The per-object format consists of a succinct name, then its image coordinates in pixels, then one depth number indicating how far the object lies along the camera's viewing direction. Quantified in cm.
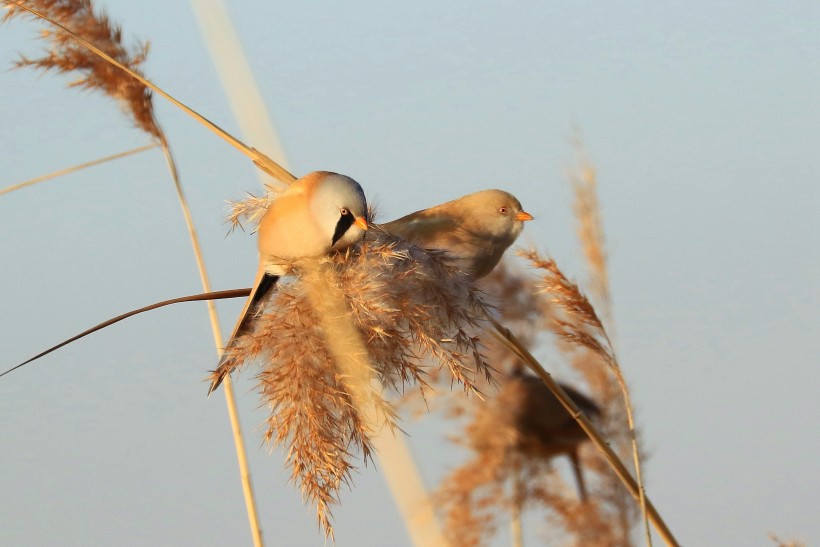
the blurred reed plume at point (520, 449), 682
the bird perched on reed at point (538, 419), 814
